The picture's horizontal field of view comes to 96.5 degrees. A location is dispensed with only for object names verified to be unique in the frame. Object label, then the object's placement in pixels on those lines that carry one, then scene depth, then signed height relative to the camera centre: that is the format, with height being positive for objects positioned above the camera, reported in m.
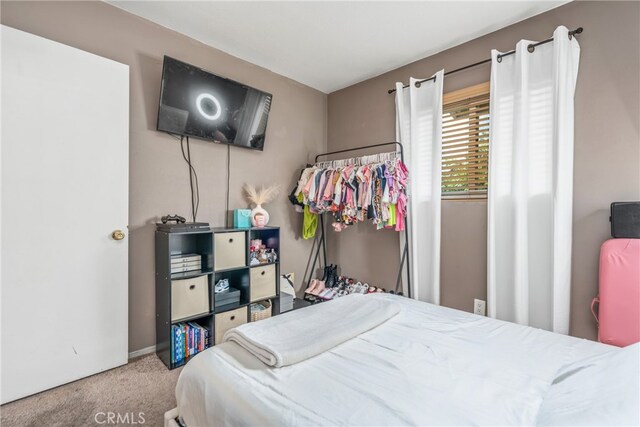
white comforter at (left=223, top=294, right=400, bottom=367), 1.12 -0.55
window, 2.36 +0.60
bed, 0.81 -0.59
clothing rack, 2.71 +0.52
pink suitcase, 1.55 -0.45
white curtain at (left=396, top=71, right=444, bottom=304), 2.51 +0.28
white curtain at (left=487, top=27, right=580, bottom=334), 1.88 +0.20
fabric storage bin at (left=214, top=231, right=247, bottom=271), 2.25 -0.32
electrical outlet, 2.32 -0.78
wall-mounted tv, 2.17 +0.88
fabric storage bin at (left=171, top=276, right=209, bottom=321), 2.02 -0.63
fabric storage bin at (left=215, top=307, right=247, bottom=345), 2.24 -0.89
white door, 1.61 -0.01
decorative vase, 2.62 -0.05
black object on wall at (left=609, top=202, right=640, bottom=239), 1.63 -0.04
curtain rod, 1.88 +1.20
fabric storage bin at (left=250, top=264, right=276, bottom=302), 2.49 -0.64
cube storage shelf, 2.03 -0.57
